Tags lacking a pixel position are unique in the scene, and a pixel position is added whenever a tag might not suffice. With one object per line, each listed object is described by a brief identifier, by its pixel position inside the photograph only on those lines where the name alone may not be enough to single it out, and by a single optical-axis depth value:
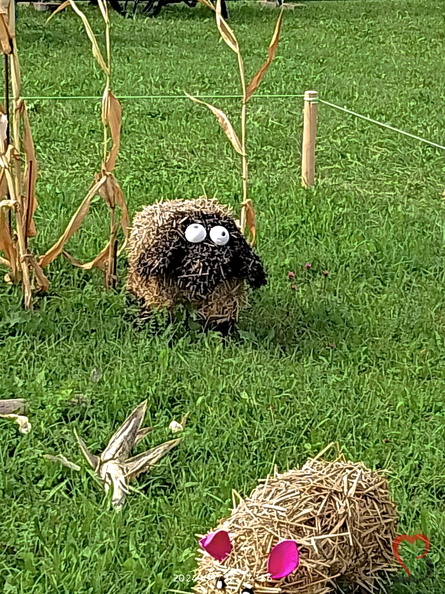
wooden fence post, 6.19
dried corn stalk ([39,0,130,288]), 4.28
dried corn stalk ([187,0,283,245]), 4.29
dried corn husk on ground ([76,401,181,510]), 3.08
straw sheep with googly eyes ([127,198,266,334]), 4.01
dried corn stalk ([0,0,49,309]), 4.14
